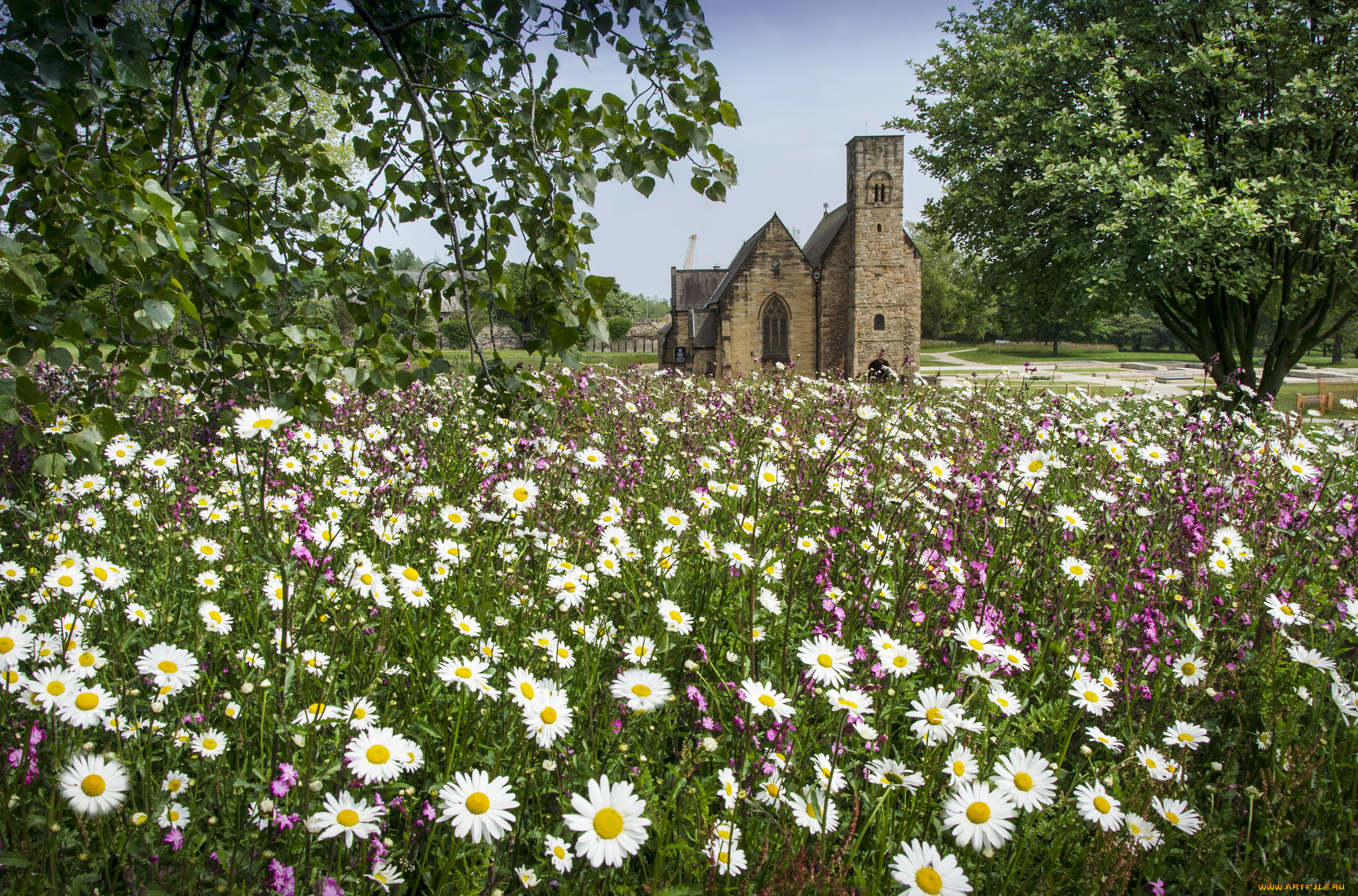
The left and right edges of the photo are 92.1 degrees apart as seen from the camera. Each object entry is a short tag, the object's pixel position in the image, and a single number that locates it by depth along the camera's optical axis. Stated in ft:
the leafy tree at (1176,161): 41.63
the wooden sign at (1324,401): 43.93
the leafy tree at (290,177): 5.34
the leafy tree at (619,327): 238.89
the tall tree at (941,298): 232.32
